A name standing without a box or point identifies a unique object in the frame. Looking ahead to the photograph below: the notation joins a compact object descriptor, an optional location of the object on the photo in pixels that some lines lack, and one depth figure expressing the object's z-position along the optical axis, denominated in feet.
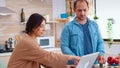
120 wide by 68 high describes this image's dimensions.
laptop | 5.74
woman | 6.29
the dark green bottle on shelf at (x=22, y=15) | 16.69
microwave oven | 16.94
